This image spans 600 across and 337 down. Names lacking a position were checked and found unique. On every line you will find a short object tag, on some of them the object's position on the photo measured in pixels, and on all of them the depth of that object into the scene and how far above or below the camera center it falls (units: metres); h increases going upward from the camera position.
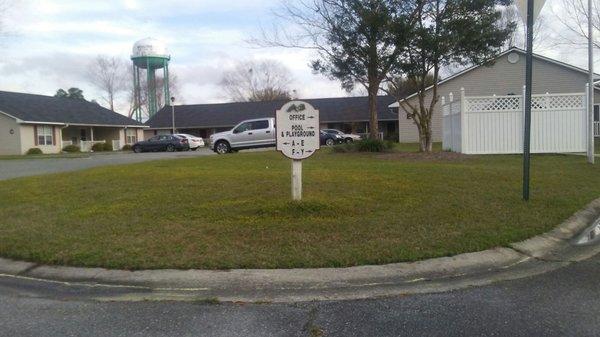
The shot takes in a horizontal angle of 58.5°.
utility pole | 14.57 +1.15
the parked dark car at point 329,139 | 40.50 +0.00
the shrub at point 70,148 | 41.53 -0.42
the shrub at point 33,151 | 37.97 -0.52
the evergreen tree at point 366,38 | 17.94 +3.54
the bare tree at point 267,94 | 73.25 +6.36
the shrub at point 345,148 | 21.32 -0.37
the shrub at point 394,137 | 42.70 +0.08
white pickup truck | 25.92 +0.17
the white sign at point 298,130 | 7.62 +0.13
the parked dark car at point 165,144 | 39.31 -0.18
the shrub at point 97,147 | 44.84 -0.37
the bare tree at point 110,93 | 79.06 +7.30
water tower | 68.12 +9.50
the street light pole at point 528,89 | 7.83 +0.69
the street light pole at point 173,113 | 52.22 +3.03
